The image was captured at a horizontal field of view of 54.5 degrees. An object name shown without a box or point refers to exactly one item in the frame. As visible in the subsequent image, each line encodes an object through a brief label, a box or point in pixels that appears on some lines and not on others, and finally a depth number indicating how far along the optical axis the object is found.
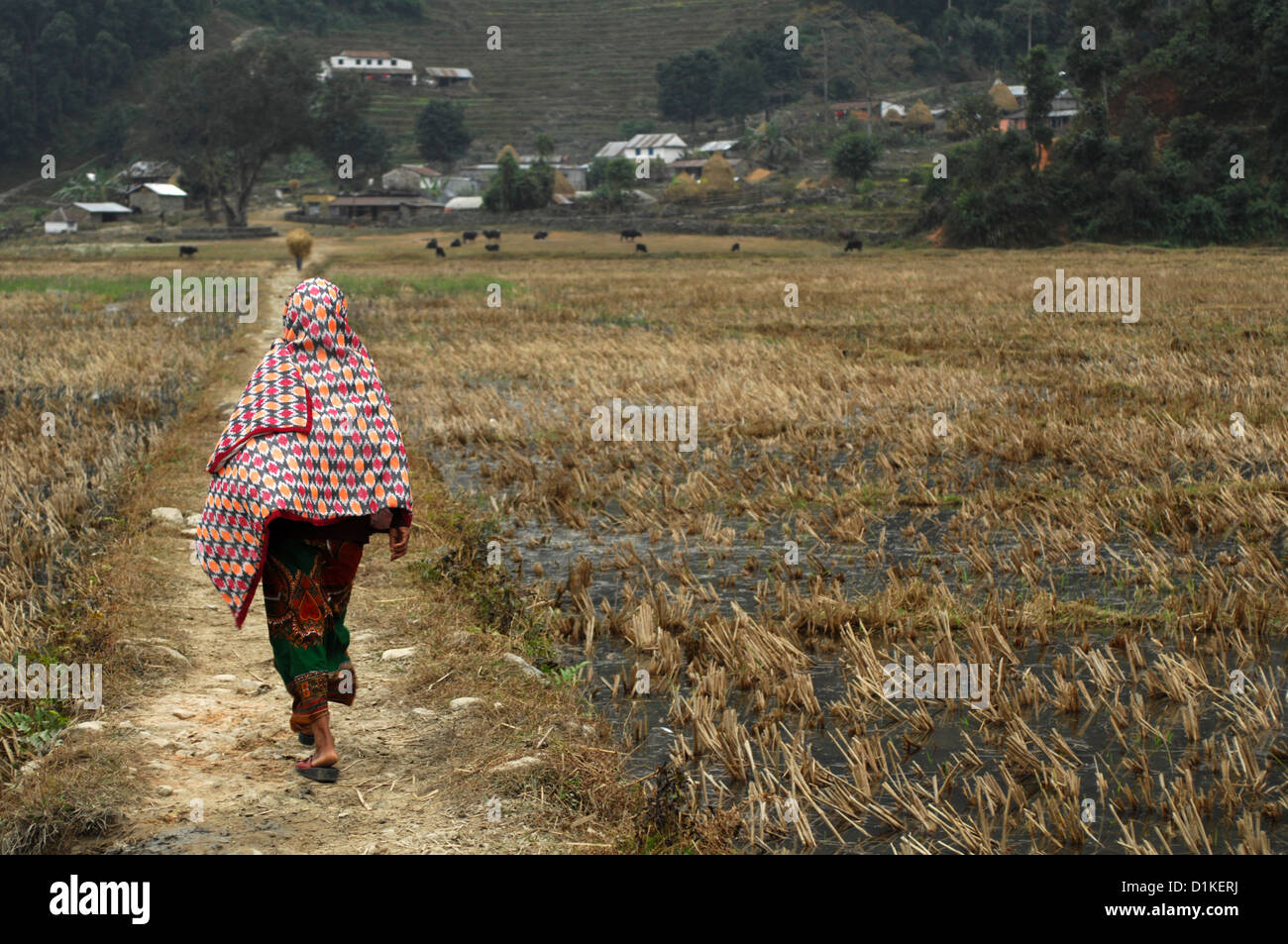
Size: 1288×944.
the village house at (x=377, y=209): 79.38
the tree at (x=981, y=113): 68.06
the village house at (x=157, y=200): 89.56
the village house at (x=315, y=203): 85.56
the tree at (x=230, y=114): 79.94
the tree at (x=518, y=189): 77.81
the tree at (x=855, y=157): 74.81
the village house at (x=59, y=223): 79.38
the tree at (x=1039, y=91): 52.07
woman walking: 5.09
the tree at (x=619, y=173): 84.62
